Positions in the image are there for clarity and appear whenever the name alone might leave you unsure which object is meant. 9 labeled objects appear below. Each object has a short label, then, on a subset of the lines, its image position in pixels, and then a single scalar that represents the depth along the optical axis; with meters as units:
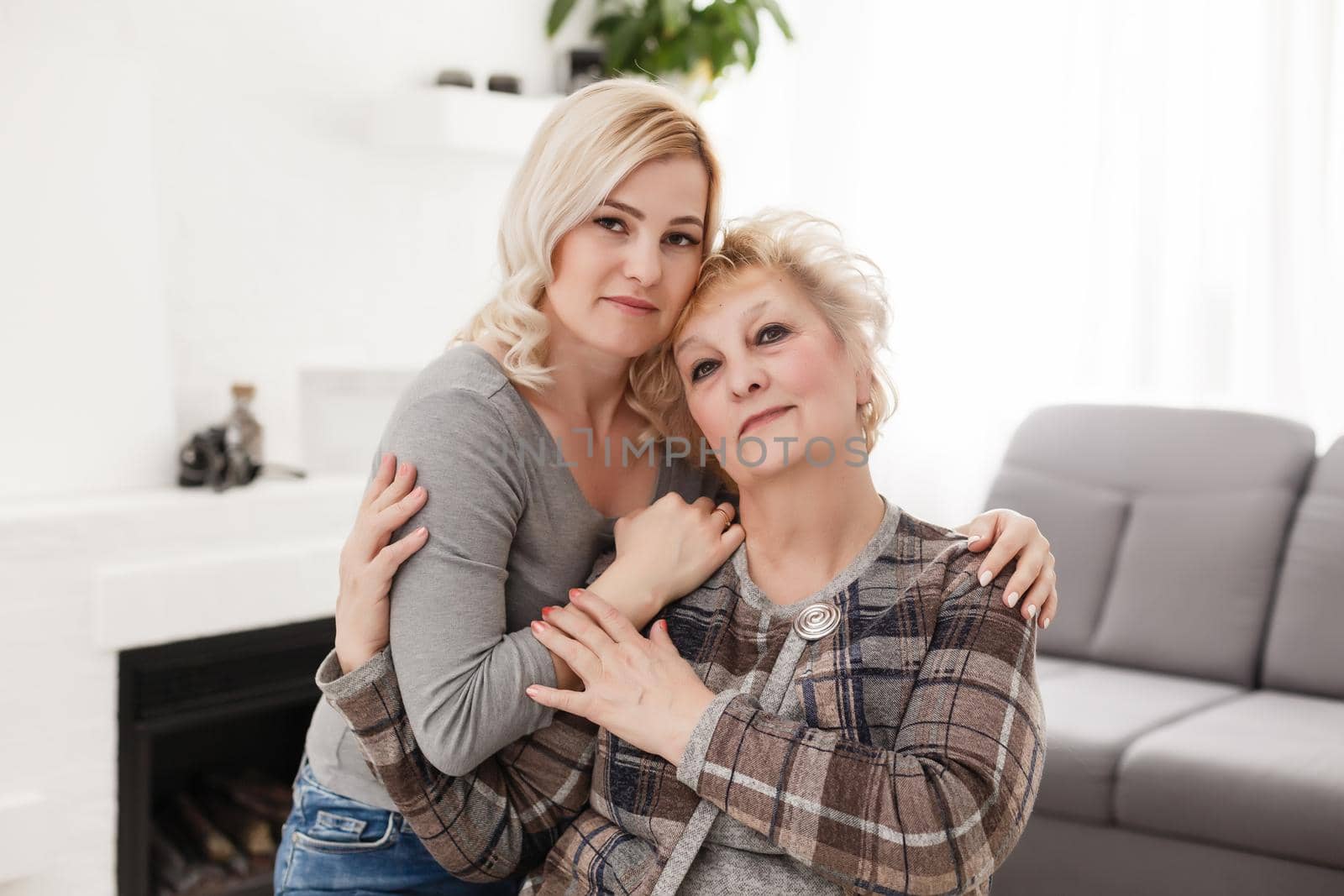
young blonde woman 1.28
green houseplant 3.59
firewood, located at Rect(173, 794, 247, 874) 2.88
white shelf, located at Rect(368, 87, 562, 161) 3.21
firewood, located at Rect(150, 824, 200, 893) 2.83
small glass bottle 2.88
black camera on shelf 2.84
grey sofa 2.29
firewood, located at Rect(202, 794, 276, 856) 2.92
